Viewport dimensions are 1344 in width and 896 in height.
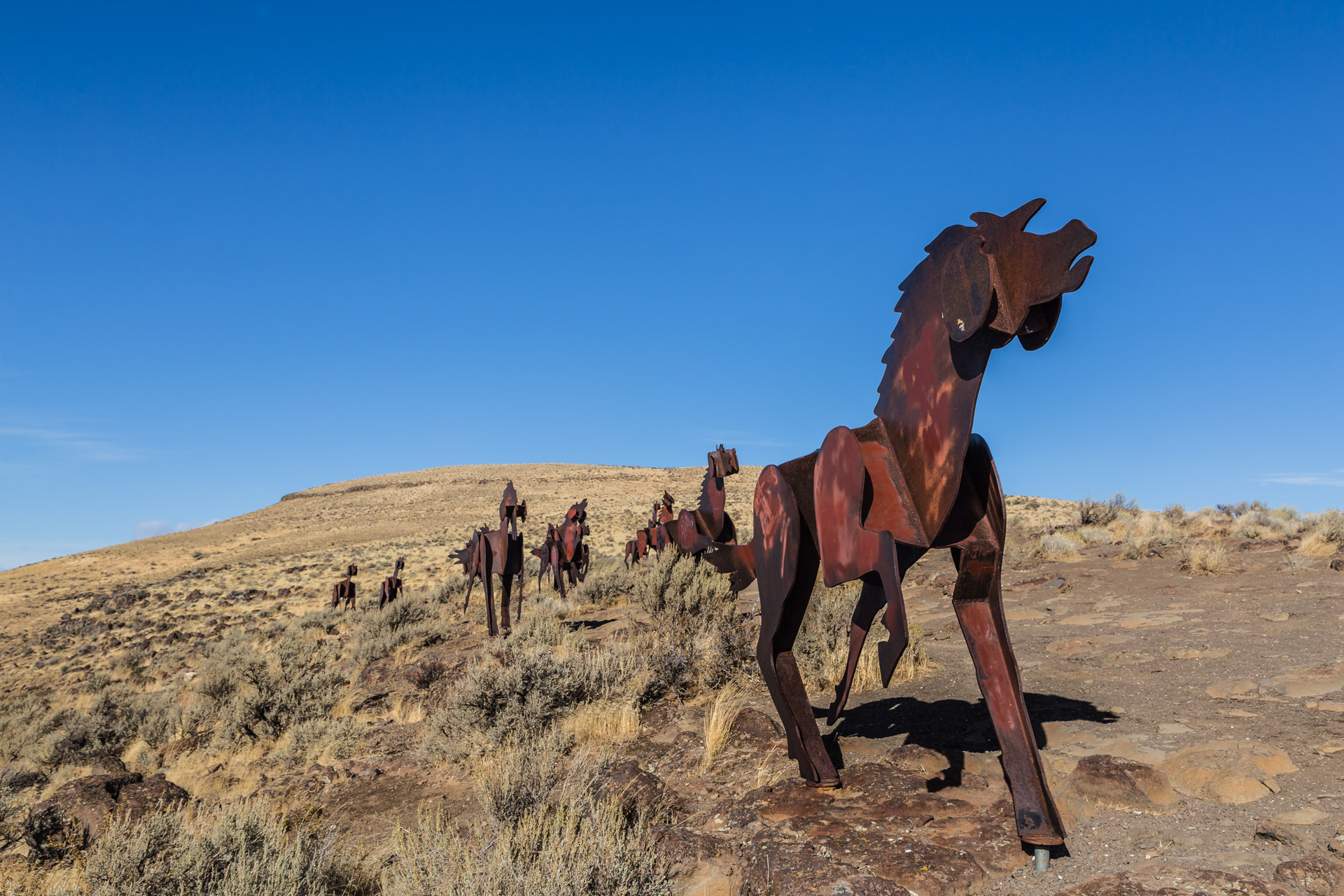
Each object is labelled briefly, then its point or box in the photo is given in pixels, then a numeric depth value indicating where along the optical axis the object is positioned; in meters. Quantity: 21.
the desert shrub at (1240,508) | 21.68
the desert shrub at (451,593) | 20.06
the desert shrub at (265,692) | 9.56
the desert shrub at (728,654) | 7.43
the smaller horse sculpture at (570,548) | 14.92
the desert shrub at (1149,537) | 12.83
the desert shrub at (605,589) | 15.68
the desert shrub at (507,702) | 6.71
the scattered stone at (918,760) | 4.49
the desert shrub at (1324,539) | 10.95
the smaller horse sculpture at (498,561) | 12.39
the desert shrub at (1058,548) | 14.19
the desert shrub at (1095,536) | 16.44
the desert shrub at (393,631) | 13.81
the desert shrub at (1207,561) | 10.58
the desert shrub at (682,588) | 9.90
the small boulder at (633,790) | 4.38
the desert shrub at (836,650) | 7.13
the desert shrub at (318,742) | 8.12
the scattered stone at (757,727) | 5.46
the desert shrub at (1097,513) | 19.78
